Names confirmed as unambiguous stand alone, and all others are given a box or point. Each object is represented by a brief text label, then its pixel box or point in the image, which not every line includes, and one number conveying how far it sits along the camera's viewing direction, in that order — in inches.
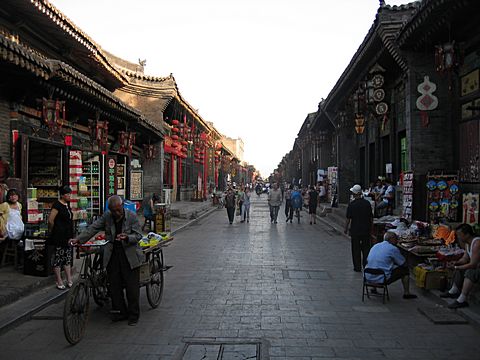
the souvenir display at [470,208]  344.5
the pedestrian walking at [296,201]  777.6
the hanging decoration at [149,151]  793.6
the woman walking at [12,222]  308.3
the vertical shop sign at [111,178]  612.5
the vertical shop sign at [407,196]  425.4
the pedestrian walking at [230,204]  738.6
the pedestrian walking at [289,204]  785.6
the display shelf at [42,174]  458.6
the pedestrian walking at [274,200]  746.8
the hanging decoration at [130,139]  620.9
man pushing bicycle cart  218.4
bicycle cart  190.5
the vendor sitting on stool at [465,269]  233.0
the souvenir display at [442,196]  387.2
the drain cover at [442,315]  221.1
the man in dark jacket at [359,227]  347.1
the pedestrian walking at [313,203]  751.7
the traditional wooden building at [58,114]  342.6
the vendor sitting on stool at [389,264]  263.0
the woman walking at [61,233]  275.6
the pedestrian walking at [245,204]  789.9
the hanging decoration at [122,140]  604.7
